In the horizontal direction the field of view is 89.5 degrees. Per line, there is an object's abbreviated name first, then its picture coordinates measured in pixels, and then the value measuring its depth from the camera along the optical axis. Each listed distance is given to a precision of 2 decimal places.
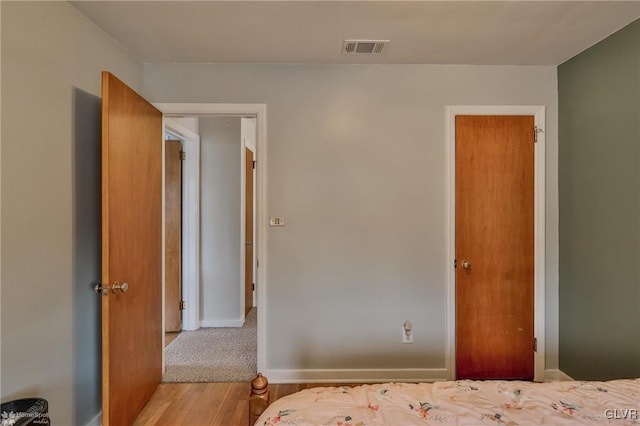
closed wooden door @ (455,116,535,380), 2.46
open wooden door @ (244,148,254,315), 3.83
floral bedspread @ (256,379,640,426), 1.03
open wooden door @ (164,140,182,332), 3.40
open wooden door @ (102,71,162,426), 1.71
